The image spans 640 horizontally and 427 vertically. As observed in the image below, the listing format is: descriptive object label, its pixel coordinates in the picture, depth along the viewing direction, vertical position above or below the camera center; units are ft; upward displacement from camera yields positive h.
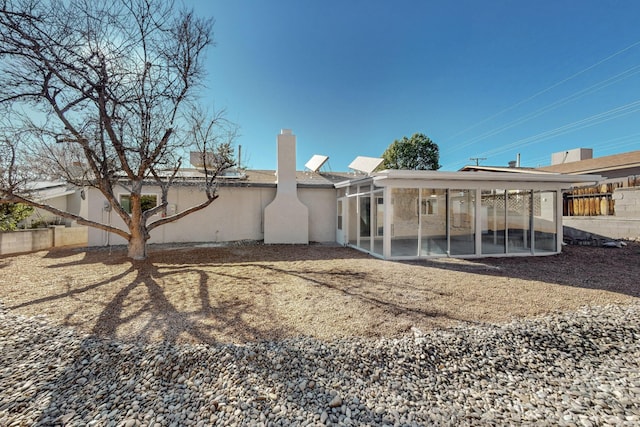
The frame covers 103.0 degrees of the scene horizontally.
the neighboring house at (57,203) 39.66 +2.34
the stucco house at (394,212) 28.84 +0.33
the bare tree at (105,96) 18.79 +10.57
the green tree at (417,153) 77.36 +18.83
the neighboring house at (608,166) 44.37 +9.49
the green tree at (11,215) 33.37 -0.09
